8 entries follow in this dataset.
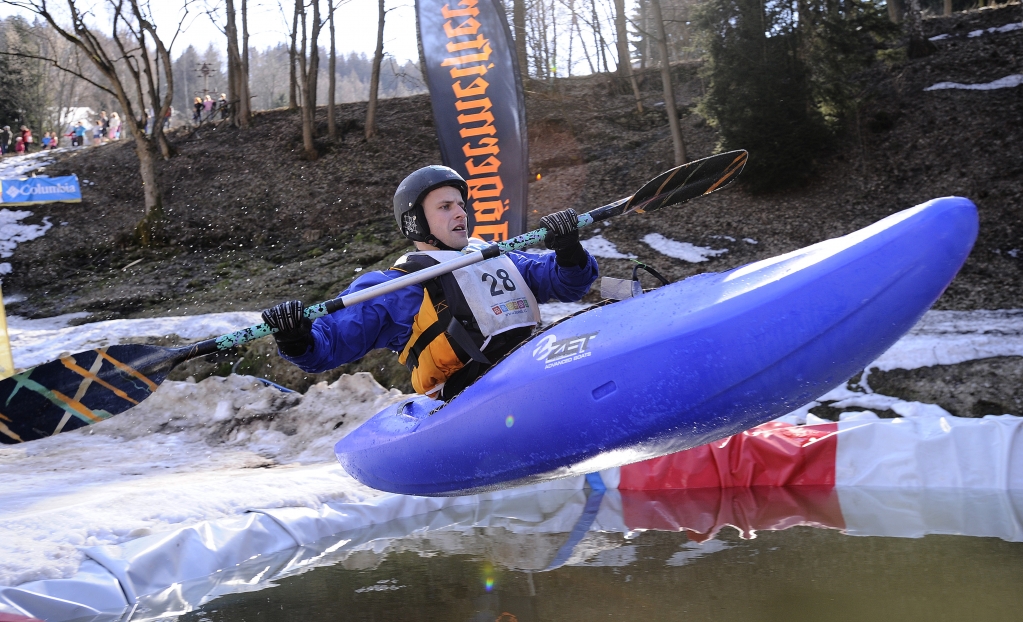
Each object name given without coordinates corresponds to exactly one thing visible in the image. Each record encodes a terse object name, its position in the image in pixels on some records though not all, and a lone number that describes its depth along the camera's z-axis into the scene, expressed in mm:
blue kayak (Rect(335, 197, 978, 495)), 2523
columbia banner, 16453
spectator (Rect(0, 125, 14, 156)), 22844
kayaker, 3447
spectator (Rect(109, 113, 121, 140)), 24938
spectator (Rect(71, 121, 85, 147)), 24941
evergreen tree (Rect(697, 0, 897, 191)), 9375
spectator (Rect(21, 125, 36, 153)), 22591
